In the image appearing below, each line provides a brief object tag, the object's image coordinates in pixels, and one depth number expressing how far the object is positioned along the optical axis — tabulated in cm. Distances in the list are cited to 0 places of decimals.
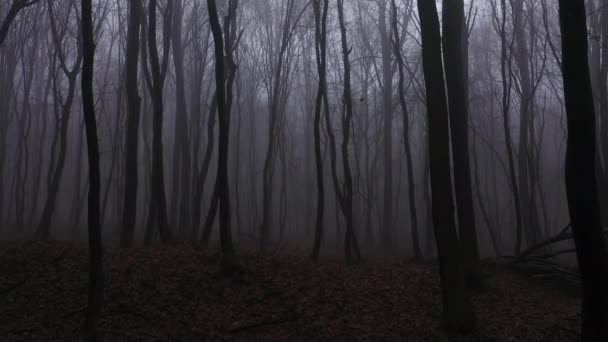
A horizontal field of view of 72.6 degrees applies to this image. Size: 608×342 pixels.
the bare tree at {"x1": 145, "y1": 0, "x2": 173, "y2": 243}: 1010
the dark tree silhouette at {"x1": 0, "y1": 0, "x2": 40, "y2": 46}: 854
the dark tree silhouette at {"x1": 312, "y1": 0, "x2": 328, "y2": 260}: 1070
